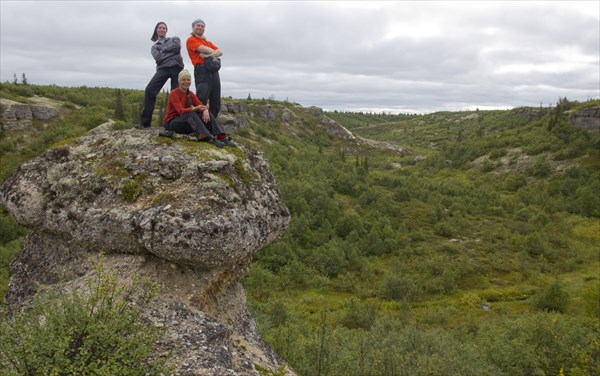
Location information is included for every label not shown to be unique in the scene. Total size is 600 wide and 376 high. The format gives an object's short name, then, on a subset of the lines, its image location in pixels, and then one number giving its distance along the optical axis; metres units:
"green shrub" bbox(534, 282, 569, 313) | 40.16
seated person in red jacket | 9.26
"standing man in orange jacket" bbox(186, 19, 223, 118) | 9.95
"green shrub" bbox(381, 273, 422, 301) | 44.47
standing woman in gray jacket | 10.34
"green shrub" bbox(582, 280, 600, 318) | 34.86
